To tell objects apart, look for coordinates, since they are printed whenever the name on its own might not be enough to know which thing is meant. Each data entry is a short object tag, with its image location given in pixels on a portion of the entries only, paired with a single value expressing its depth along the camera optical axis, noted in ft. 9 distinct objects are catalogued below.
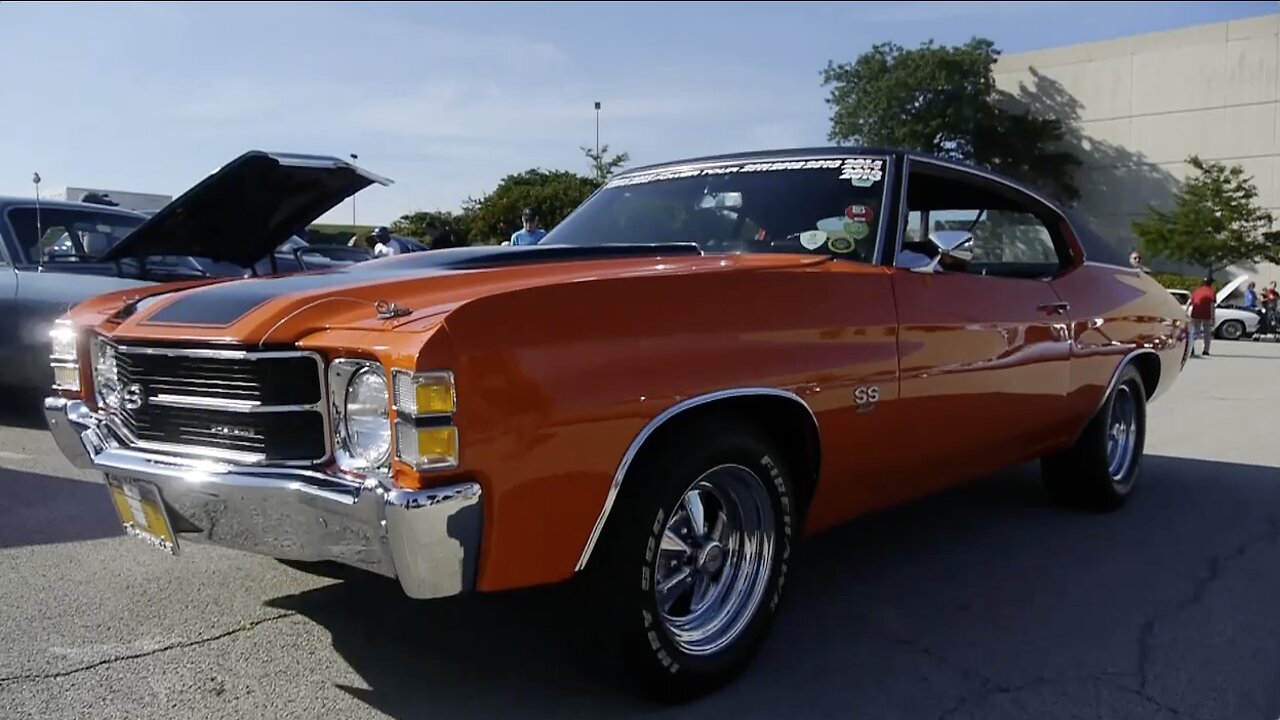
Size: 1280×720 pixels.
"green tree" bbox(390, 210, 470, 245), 105.70
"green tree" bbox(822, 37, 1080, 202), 144.66
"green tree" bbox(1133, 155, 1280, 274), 112.16
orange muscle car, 7.72
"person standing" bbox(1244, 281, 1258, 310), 84.38
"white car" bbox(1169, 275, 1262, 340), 78.74
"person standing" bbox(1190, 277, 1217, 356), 56.08
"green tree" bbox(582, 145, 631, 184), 128.34
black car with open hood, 15.25
